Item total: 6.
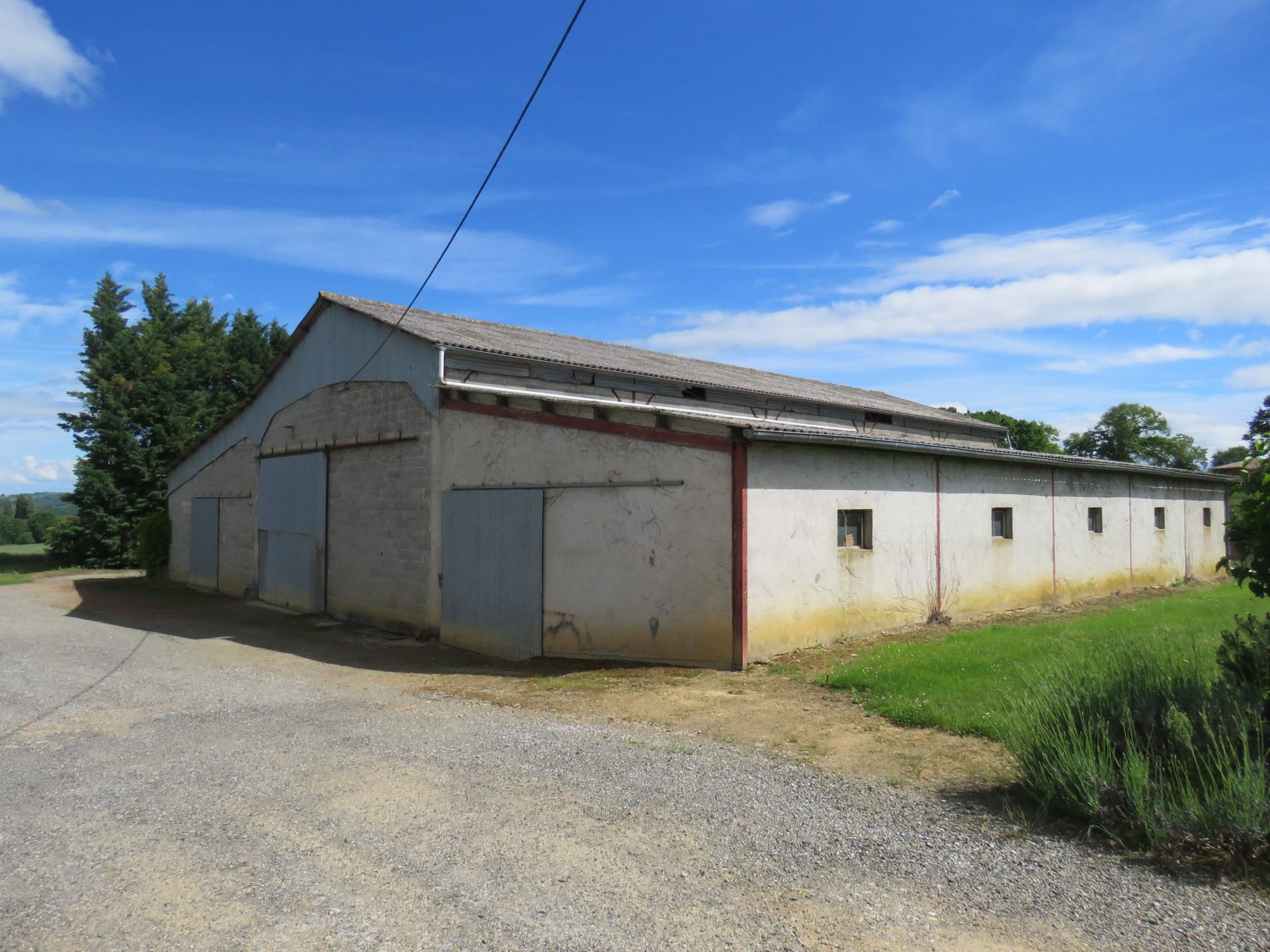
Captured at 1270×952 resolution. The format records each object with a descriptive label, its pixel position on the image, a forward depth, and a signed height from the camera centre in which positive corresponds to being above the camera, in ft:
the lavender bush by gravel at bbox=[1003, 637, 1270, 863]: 13.26 -4.60
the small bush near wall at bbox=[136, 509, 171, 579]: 79.36 -3.57
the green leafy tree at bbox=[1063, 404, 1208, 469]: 191.21 +17.69
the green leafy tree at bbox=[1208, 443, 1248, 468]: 179.21 +14.30
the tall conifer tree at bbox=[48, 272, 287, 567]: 109.09 +13.30
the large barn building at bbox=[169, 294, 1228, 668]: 31.65 +0.12
